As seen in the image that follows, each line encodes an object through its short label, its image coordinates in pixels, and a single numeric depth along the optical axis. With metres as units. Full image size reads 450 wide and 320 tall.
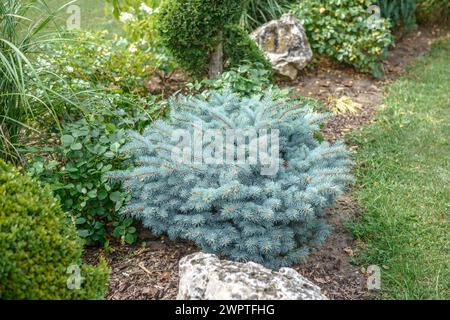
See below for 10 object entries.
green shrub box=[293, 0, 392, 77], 5.86
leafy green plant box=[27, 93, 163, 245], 3.23
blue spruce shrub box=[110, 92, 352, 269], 2.94
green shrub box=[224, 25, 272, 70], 5.03
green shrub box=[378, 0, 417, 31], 6.52
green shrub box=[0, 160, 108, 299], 2.19
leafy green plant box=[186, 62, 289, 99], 4.45
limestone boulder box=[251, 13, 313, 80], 5.60
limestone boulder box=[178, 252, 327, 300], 2.39
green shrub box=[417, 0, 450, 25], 7.26
